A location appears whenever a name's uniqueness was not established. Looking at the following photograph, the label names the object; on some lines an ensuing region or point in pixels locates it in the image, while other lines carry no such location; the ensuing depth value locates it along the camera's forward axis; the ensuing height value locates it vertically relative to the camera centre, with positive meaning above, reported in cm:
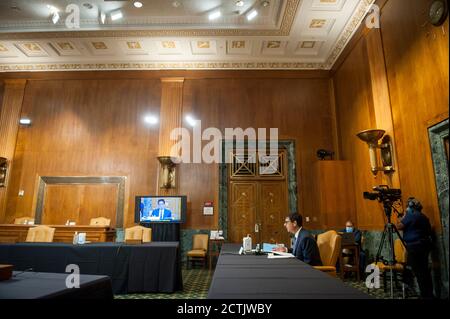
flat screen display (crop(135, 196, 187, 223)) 777 +40
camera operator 422 -29
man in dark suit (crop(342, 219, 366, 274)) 619 -46
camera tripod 445 -5
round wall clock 414 +296
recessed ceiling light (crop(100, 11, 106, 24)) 709 +483
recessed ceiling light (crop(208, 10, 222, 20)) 709 +489
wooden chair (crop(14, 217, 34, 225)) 796 +11
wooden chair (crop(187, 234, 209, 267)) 725 -61
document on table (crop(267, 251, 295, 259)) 318 -33
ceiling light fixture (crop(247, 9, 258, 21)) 701 +485
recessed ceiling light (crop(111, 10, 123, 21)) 714 +492
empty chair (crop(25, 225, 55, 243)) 598 -19
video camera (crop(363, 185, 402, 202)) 489 +48
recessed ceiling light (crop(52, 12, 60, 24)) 702 +476
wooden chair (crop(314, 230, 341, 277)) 368 -28
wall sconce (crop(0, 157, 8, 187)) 845 +154
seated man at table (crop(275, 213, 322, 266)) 331 -23
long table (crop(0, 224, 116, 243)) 712 -18
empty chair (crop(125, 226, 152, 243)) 616 -18
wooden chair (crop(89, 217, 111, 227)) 791 +9
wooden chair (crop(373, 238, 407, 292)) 470 -63
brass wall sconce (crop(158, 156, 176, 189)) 817 +141
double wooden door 814 +51
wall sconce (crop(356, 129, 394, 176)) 574 +150
